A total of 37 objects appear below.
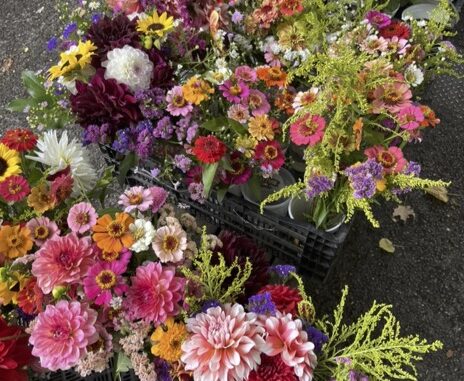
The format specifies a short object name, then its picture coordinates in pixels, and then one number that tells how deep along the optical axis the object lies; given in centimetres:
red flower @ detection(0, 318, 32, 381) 102
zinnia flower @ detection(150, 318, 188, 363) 101
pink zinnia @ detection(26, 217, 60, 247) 120
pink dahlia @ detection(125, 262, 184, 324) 104
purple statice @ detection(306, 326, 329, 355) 102
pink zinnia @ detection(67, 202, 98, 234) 116
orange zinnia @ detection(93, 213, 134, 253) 112
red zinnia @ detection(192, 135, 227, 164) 138
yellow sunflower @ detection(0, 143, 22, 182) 129
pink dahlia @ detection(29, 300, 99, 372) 99
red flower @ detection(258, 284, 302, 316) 109
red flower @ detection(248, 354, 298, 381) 96
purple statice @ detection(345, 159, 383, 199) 122
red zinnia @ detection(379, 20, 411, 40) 164
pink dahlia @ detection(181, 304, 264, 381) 94
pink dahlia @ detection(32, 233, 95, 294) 107
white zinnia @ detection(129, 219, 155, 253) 113
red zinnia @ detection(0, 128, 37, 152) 134
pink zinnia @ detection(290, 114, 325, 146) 131
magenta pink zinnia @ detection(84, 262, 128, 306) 105
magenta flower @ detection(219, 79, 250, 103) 146
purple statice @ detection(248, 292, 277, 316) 104
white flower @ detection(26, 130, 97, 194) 136
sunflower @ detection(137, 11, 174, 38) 156
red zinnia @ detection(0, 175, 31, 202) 121
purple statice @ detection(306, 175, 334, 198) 130
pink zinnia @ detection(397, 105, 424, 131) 134
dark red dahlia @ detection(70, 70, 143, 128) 145
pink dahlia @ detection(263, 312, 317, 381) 95
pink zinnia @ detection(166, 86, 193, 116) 145
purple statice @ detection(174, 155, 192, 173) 146
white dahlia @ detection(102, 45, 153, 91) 146
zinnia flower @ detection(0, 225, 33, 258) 116
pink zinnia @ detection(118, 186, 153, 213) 121
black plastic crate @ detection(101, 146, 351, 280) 151
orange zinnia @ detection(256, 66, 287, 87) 153
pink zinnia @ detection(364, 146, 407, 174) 129
